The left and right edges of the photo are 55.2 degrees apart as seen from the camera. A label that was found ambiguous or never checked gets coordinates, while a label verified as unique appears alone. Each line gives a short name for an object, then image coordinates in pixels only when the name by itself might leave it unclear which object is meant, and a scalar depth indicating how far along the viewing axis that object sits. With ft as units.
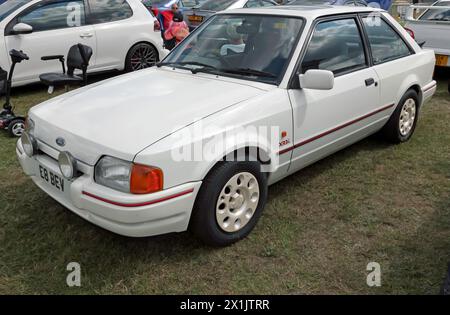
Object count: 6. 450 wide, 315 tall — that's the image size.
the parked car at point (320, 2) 34.86
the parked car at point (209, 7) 30.68
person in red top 29.20
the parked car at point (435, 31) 22.61
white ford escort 8.08
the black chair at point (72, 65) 16.12
